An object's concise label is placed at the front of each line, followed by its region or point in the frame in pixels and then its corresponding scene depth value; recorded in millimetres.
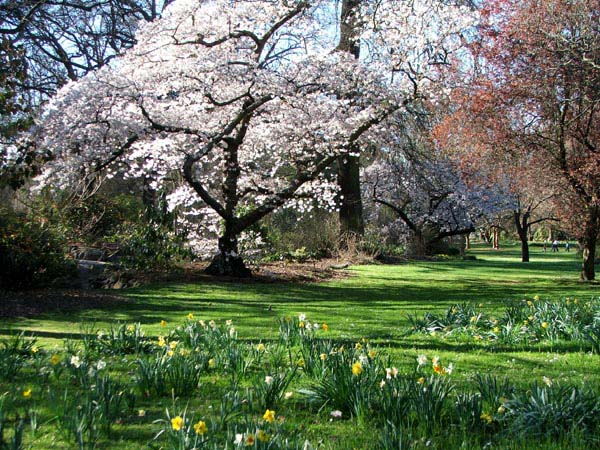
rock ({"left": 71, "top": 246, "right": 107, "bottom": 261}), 15039
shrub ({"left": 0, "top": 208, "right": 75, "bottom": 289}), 10984
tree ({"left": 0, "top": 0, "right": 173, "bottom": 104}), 19188
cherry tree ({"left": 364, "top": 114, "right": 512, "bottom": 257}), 29203
